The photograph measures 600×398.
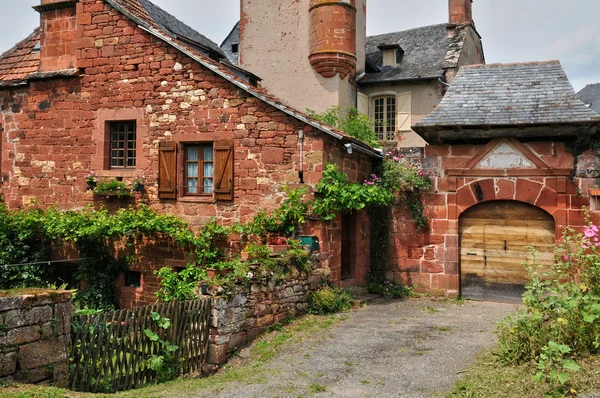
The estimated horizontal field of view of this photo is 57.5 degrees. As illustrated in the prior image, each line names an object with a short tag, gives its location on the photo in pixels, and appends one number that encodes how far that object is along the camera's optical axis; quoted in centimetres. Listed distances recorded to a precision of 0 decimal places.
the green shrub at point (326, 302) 991
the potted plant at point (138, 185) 1184
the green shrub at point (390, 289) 1191
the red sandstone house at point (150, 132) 1086
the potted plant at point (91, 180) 1213
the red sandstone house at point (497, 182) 1069
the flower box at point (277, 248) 970
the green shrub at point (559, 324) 580
